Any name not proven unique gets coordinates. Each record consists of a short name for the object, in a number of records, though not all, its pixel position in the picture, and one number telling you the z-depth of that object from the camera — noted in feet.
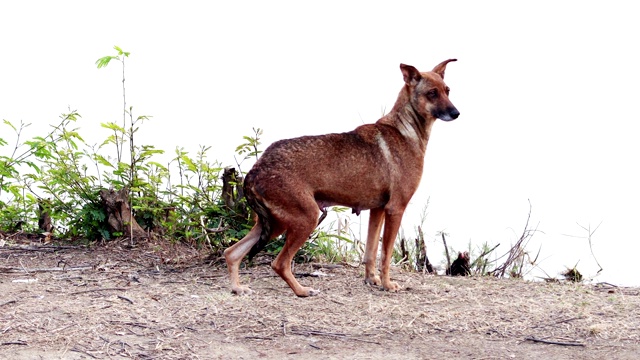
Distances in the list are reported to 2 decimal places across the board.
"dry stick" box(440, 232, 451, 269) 35.09
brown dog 25.93
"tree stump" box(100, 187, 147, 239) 33.78
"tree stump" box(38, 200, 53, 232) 37.11
